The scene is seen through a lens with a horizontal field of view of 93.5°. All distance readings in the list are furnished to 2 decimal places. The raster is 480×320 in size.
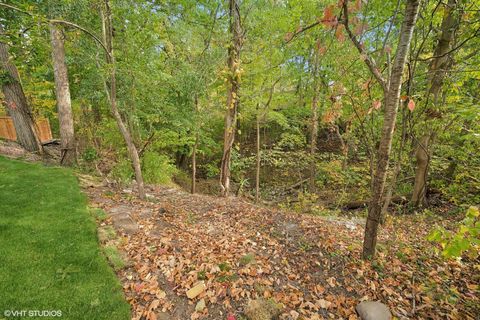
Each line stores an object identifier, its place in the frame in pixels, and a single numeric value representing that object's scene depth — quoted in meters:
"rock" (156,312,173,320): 2.48
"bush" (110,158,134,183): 6.09
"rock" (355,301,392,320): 2.38
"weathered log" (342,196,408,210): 7.96
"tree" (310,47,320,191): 8.09
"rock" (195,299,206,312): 2.58
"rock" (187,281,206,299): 2.72
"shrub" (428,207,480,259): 1.68
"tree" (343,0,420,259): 2.35
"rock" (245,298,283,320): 2.46
